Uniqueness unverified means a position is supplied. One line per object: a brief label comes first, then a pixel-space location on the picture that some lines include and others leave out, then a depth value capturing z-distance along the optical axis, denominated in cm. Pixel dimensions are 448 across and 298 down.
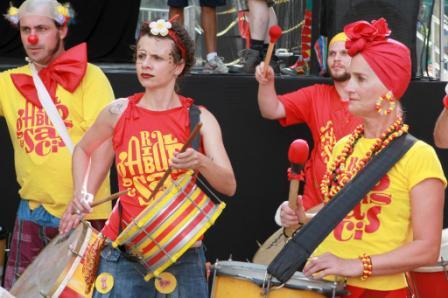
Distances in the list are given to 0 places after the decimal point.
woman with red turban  745
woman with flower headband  864
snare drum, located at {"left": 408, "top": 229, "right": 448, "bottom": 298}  937
